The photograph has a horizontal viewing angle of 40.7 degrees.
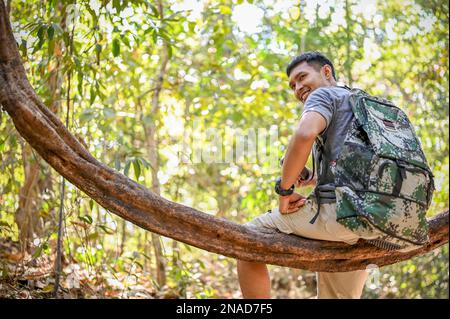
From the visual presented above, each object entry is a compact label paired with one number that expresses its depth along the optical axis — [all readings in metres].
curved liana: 1.89
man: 1.89
